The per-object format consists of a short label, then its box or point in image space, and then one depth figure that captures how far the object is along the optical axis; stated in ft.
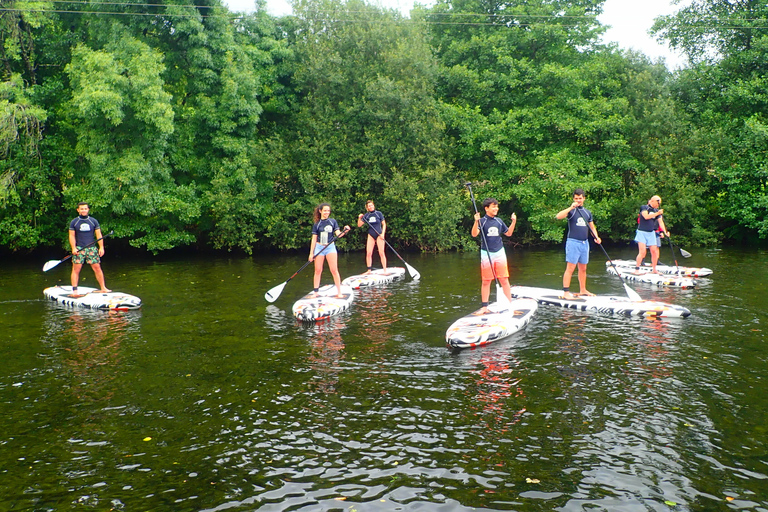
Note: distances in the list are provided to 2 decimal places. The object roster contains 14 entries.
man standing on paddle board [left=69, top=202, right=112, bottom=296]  44.60
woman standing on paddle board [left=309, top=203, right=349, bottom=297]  42.27
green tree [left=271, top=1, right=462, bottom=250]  85.71
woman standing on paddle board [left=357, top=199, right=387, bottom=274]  57.62
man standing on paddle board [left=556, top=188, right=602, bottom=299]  40.43
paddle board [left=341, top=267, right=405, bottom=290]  52.75
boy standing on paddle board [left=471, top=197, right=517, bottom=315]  36.01
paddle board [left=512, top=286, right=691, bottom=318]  36.88
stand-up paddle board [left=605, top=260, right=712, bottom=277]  55.42
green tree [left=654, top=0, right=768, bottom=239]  89.45
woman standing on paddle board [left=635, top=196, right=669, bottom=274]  53.21
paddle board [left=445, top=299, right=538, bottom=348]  30.73
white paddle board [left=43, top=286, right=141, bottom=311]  42.42
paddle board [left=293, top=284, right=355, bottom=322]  38.11
